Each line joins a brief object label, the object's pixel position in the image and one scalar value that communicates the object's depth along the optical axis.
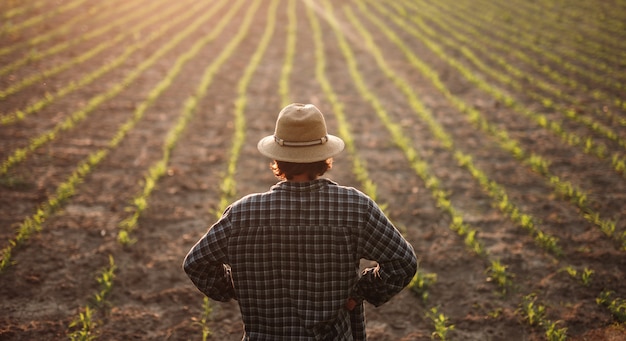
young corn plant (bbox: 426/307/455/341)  3.96
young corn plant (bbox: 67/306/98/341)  3.81
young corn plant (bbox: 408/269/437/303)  4.46
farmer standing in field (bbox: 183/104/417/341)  2.25
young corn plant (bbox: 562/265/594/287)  4.45
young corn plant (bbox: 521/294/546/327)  4.04
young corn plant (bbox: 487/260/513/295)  4.50
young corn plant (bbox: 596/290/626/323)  3.98
